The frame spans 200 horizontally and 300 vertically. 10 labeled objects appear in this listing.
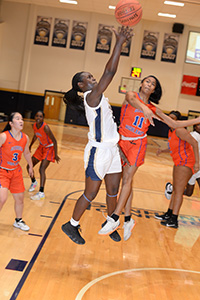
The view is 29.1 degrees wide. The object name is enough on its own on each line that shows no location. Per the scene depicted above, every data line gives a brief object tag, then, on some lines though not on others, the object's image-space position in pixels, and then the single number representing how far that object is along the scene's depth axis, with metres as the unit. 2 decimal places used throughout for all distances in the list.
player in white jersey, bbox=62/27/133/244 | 3.35
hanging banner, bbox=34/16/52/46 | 20.48
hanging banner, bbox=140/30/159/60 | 20.12
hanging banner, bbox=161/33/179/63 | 20.12
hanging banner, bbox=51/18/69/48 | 20.39
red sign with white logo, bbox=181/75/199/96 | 20.27
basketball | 3.60
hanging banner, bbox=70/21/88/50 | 20.34
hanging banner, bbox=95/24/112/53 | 20.20
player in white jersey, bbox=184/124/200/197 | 6.32
